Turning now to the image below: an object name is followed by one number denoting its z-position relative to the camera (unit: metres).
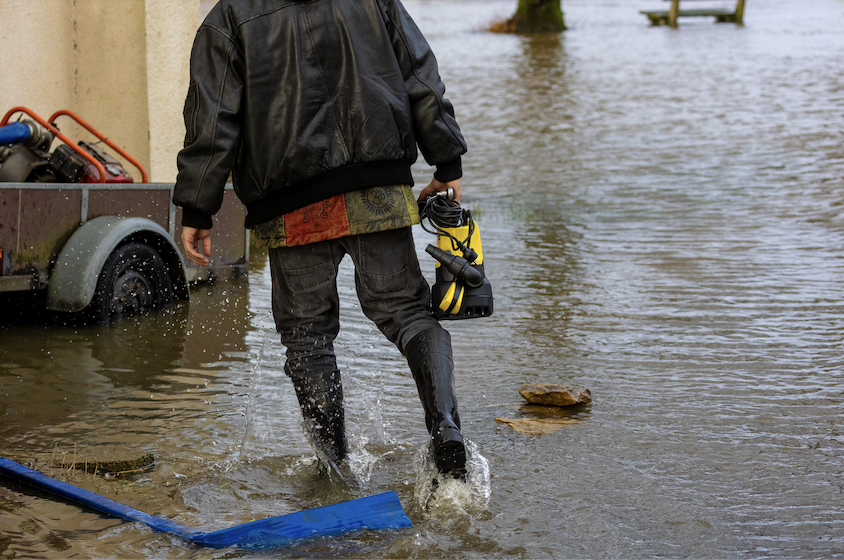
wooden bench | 29.56
